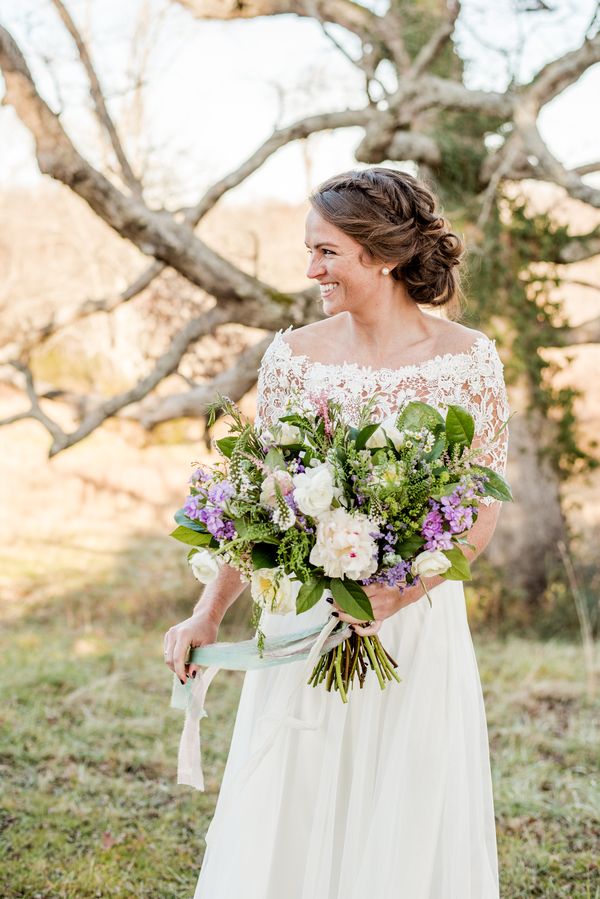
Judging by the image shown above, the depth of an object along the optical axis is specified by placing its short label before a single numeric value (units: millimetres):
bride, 2361
